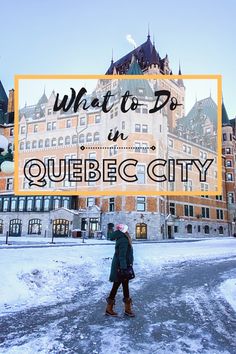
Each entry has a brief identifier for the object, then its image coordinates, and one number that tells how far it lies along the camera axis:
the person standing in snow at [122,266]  6.03
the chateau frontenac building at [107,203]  35.22
